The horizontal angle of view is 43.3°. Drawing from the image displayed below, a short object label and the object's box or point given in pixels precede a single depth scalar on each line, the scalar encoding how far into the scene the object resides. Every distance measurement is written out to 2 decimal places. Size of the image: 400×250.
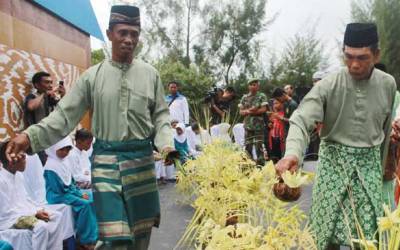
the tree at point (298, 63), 24.98
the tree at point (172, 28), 28.70
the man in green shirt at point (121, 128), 3.20
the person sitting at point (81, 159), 5.50
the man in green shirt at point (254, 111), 8.44
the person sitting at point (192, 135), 9.69
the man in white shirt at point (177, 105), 10.33
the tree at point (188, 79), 21.06
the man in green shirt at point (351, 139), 2.88
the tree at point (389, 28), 25.63
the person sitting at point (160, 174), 9.12
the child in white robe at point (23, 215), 4.08
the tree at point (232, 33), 28.22
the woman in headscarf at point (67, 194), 4.79
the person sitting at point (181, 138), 9.12
